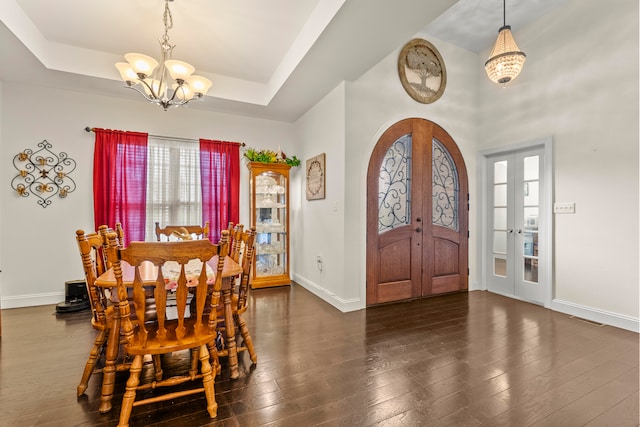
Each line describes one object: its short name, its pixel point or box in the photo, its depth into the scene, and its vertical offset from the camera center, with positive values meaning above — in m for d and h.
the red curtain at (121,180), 3.71 +0.43
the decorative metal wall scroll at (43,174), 3.46 +0.48
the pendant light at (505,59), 2.85 +1.56
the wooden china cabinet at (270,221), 4.39 -0.13
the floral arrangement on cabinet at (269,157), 4.31 +0.86
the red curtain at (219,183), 4.25 +0.44
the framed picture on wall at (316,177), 3.88 +0.51
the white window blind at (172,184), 4.04 +0.41
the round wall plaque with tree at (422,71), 3.76 +1.93
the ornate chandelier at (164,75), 2.34 +1.20
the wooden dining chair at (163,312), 1.41 -0.54
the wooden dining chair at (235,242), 2.44 -0.27
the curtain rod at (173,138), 4.06 +1.08
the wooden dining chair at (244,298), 2.12 -0.66
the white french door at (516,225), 3.57 -0.17
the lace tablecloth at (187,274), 1.74 -0.41
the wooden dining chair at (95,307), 1.73 -0.62
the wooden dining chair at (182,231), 3.23 -0.22
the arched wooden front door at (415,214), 3.58 -0.02
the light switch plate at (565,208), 3.21 +0.05
